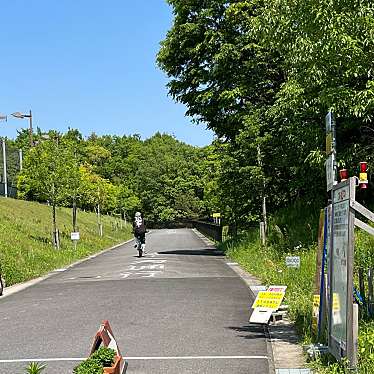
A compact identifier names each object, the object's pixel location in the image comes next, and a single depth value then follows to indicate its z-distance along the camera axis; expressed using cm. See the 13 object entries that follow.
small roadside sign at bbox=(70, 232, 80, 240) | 2777
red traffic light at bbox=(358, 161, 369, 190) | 599
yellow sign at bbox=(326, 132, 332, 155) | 713
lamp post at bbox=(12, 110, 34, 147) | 3331
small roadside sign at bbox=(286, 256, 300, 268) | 1135
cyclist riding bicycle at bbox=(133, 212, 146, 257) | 2705
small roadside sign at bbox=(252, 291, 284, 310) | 987
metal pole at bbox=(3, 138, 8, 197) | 5381
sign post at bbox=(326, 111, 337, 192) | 706
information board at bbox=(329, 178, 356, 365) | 586
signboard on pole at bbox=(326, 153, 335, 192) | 707
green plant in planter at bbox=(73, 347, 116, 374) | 573
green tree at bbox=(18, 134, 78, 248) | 2853
